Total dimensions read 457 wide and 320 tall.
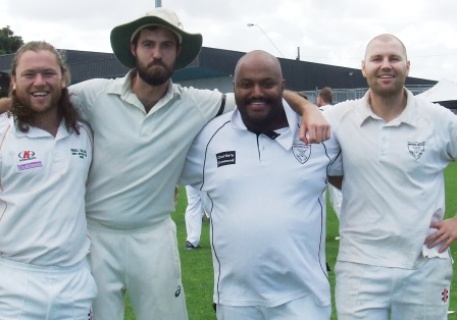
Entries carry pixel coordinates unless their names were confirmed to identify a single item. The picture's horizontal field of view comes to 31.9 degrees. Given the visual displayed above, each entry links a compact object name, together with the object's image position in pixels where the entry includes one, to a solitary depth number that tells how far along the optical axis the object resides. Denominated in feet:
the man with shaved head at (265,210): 15.61
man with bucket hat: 16.90
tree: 210.79
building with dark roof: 132.46
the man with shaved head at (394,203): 16.58
